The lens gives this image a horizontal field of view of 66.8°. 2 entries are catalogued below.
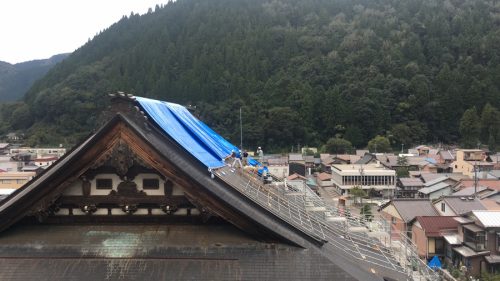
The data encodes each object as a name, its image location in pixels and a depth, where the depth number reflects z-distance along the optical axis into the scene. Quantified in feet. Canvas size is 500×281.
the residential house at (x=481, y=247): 79.36
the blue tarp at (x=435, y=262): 67.91
